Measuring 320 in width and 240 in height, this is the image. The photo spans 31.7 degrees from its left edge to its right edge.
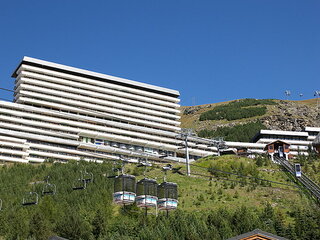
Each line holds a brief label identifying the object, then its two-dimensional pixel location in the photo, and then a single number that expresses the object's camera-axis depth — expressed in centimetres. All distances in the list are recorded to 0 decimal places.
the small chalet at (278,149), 11463
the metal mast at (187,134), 9481
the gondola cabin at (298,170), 8429
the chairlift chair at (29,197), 7835
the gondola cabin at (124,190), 4603
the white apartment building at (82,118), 11925
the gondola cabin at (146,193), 4741
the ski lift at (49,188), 8058
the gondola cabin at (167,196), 4900
